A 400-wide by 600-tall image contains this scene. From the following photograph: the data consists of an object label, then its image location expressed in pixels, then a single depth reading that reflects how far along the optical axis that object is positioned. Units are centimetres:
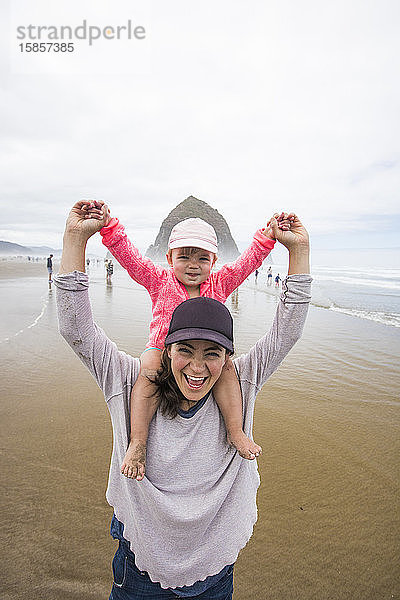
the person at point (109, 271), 2671
